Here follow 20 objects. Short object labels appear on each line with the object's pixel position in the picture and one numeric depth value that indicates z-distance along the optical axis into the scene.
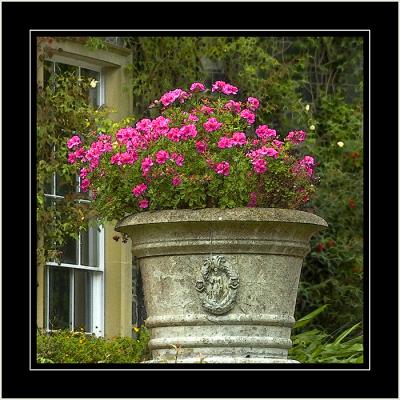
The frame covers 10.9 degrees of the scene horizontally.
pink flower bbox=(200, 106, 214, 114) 10.49
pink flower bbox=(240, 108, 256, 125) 10.50
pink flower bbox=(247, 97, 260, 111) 10.68
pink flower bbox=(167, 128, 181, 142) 10.21
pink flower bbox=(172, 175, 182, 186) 10.09
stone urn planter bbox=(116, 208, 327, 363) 9.83
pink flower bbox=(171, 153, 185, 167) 10.14
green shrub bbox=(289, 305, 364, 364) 12.02
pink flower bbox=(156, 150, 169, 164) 10.13
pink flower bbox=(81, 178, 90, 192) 10.75
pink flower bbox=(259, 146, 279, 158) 10.15
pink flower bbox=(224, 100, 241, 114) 10.67
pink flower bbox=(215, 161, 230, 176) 10.08
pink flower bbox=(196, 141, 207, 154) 10.21
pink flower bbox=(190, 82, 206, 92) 10.51
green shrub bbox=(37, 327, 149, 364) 12.16
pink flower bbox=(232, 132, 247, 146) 10.20
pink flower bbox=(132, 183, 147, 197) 10.20
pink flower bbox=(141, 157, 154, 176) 10.18
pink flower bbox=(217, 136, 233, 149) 10.18
